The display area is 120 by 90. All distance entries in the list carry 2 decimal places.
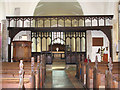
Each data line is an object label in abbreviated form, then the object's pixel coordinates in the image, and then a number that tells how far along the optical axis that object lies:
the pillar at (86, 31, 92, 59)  11.41
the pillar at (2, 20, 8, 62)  9.82
